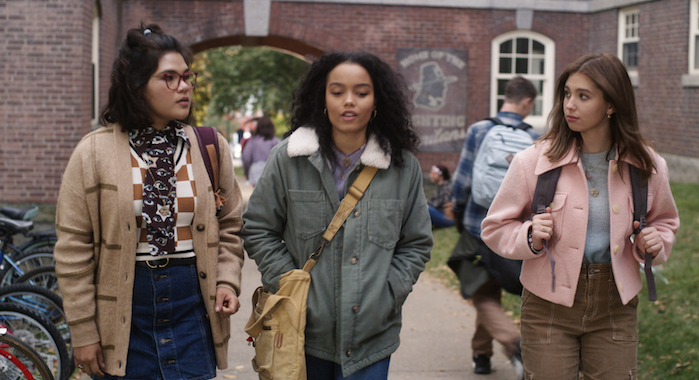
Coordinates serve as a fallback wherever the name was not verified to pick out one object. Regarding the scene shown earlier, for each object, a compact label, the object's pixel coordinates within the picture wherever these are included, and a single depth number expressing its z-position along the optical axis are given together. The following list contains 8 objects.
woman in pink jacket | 3.16
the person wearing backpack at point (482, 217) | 4.99
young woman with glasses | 2.82
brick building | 14.58
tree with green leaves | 27.78
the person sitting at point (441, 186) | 9.25
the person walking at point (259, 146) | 10.64
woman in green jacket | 2.90
